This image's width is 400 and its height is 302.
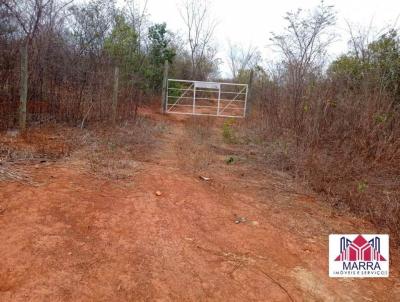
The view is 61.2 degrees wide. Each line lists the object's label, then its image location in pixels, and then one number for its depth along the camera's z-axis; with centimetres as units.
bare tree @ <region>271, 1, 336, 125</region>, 689
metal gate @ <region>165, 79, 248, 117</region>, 1248
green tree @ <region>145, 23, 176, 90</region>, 1443
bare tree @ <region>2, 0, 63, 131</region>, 706
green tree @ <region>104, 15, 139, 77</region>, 1132
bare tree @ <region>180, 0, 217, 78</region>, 1862
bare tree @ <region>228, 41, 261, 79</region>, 2580
